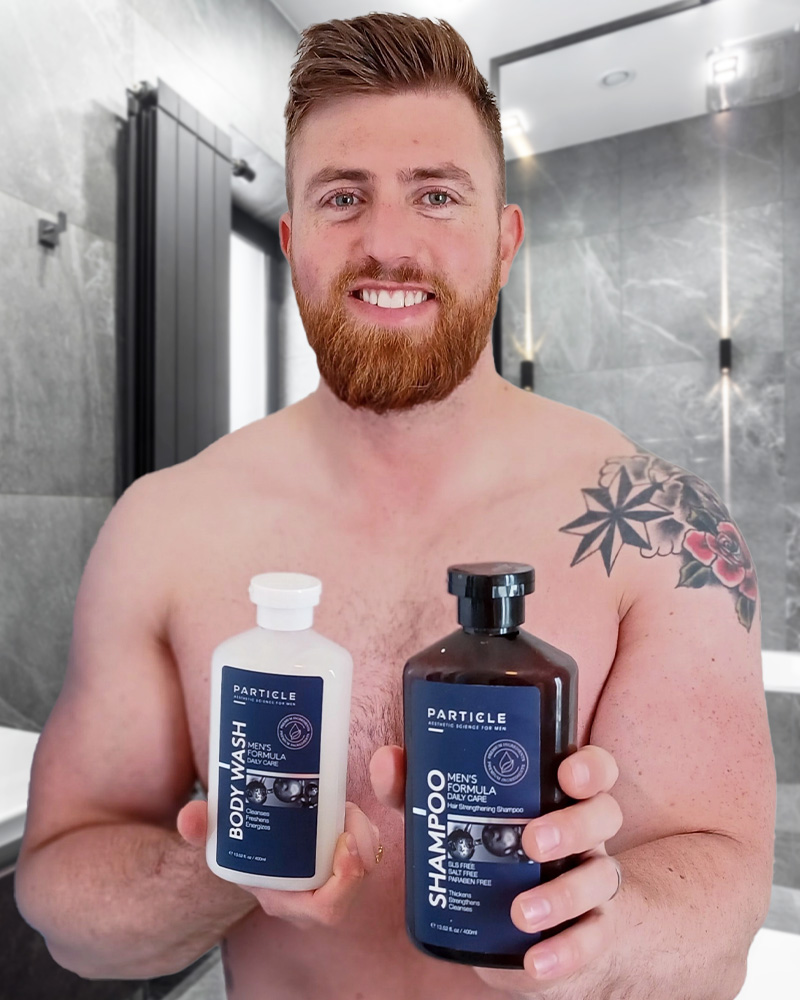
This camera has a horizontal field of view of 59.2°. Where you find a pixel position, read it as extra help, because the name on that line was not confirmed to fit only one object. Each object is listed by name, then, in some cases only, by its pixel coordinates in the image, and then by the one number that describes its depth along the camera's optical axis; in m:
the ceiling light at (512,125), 1.17
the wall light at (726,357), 1.39
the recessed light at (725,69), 1.27
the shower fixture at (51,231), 0.99
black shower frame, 1.02
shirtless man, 0.53
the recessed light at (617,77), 1.24
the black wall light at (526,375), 1.39
